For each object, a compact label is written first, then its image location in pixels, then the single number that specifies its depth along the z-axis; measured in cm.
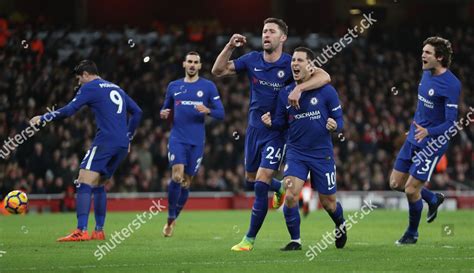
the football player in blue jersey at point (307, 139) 1223
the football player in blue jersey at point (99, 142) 1410
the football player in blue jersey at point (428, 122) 1305
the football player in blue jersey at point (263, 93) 1248
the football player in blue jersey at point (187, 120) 1591
